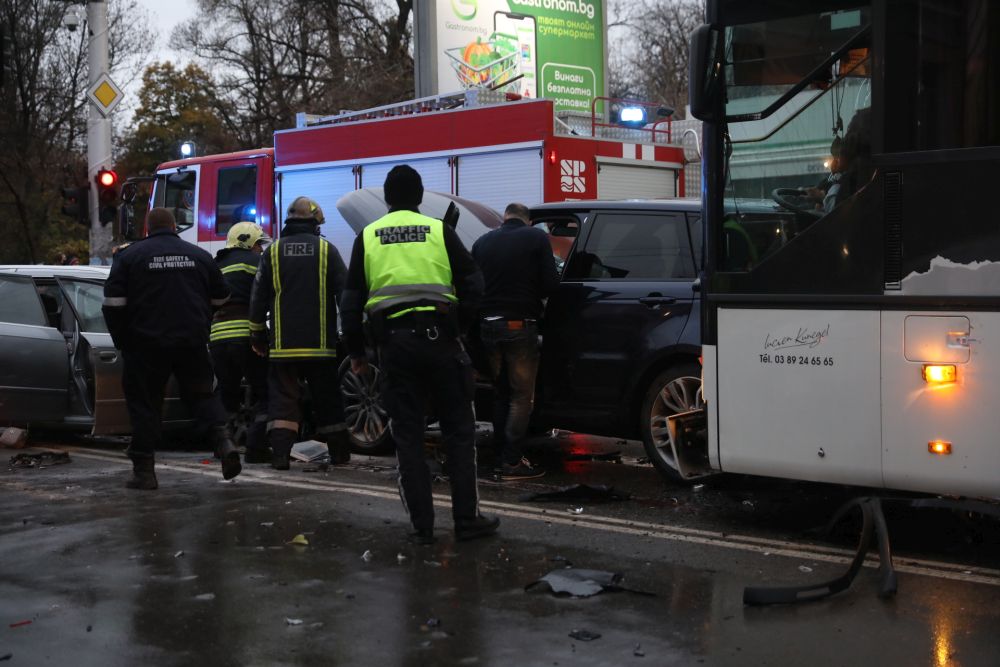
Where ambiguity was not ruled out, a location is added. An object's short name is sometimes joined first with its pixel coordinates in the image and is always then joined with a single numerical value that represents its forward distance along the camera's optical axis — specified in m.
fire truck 12.85
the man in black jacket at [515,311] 8.30
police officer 6.34
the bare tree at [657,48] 43.88
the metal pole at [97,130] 19.38
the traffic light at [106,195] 19.08
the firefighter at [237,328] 9.27
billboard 22.91
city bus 5.56
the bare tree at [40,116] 39.78
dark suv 7.91
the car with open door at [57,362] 9.40
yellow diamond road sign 19.19
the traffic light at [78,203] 19.34
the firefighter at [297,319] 8.41
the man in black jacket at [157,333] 8.09
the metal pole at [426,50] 22.68
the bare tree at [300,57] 34.12
